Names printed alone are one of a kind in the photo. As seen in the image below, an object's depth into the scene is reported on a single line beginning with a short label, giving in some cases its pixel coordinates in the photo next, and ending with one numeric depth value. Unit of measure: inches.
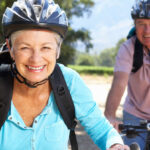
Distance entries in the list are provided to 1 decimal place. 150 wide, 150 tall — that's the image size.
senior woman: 86.3
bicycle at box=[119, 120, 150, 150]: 112.5
